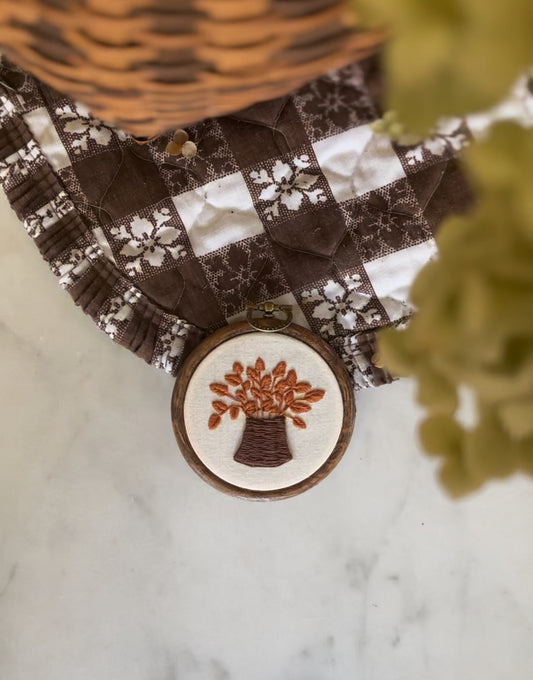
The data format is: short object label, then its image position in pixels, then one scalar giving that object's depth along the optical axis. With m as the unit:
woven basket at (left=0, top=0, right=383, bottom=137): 0.22
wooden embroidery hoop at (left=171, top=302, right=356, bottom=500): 0.45
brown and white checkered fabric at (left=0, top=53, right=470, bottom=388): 0.44
